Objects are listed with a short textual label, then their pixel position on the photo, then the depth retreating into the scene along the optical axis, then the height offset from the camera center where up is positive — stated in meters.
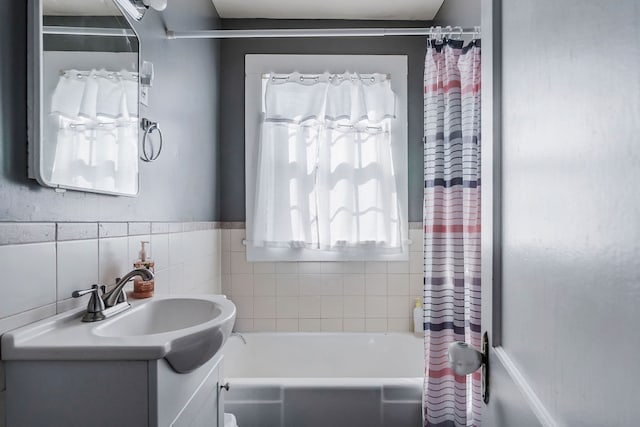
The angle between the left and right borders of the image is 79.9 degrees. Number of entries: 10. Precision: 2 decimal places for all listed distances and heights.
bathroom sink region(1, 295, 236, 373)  0.83 -0.29
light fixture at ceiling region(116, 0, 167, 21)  1.38 +0.78
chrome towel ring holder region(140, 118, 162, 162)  1.55 +0.33
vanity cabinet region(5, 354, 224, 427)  0.83 -0.39
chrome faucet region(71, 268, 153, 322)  1.05 -0.25
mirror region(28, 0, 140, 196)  0.95 +0.35
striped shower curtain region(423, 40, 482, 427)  1.72 -0.03
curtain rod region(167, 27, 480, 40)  1.84 +0.91
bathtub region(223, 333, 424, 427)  1.82 -0.90
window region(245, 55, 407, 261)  2.66 +0.33
